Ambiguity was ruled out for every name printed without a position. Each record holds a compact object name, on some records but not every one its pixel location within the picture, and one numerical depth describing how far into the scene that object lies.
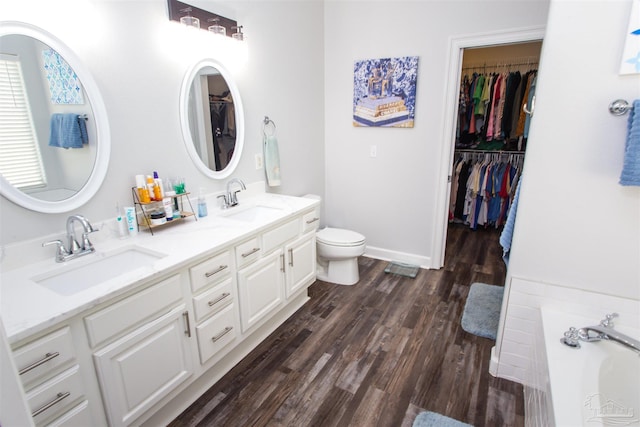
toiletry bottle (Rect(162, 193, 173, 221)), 1.91
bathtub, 1.18
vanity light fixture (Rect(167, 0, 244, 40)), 1.89
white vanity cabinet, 1.15
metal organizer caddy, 1.84
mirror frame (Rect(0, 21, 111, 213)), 1.39
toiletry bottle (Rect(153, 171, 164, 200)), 1.88
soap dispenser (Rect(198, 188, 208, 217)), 2.20
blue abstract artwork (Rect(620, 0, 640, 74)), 1.35
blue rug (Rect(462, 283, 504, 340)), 2.38
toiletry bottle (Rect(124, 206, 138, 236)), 1.79
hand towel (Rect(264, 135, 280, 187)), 2.72
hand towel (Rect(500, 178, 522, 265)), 1.84
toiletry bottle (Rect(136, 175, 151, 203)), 1.83
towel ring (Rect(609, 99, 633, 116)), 1.43
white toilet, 2.92
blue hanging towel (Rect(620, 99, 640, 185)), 1.36
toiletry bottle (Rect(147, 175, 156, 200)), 1.87
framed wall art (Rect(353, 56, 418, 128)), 3.06
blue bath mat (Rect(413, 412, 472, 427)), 1.66
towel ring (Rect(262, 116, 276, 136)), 2.72
